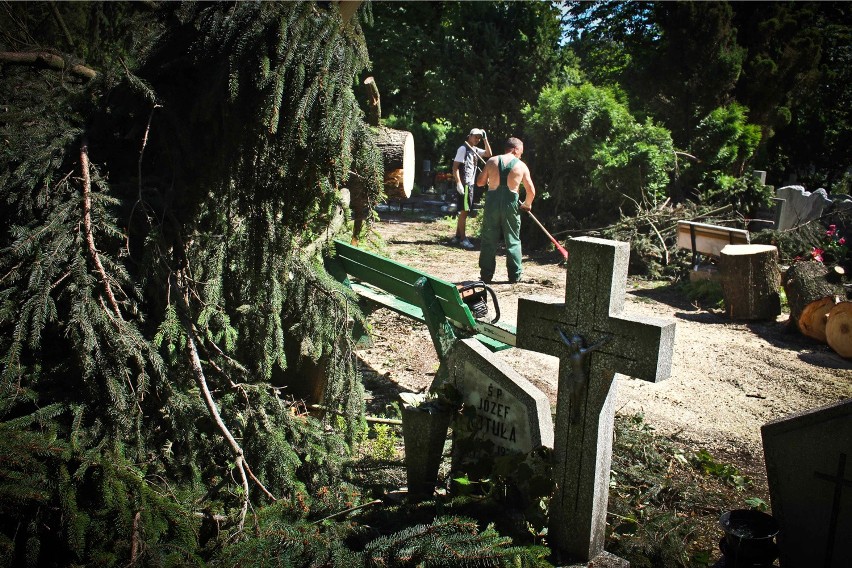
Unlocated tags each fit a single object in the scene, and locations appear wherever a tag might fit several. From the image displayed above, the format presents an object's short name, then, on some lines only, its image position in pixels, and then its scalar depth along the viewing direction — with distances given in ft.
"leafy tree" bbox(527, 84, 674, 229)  35.99
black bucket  9.23
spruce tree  8.21
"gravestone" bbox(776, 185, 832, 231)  35.88
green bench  14.46
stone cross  8.87
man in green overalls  29.32
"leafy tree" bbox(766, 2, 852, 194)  62.23
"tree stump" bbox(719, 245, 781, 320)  24.50
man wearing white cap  38.65
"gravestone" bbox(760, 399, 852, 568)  9.23
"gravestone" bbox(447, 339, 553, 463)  10.39
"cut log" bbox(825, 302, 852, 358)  20.86
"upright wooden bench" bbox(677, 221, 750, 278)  27.45
